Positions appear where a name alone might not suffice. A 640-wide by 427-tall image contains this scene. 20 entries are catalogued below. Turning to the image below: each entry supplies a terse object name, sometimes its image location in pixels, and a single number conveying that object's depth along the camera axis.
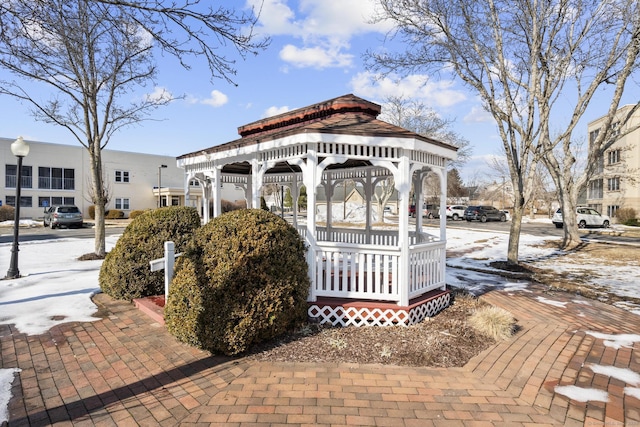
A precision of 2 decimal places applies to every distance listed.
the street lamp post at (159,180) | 34.83
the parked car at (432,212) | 39.62
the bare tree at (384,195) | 28.89
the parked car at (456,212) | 38.22
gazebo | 5.24
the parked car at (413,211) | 38.53
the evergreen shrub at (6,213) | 27.10
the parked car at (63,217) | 23.92
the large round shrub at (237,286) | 4.07
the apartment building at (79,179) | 30.11
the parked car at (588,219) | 26.02
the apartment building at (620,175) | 29.55
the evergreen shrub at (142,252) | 6.23
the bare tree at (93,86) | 9.33
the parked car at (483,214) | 33.86
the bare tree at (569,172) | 12.40
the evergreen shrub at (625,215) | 30.06
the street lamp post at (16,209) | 7.88
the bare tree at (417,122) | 28.36
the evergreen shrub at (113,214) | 32.49
